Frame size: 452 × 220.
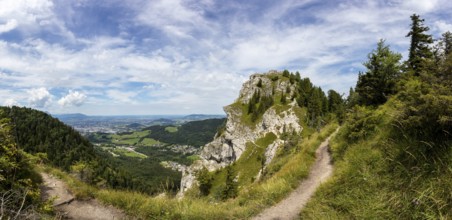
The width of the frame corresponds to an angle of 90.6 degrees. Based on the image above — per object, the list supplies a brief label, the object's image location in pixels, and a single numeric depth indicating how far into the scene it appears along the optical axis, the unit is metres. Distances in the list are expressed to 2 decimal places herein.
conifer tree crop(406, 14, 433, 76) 29.42
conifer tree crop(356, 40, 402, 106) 22.70
